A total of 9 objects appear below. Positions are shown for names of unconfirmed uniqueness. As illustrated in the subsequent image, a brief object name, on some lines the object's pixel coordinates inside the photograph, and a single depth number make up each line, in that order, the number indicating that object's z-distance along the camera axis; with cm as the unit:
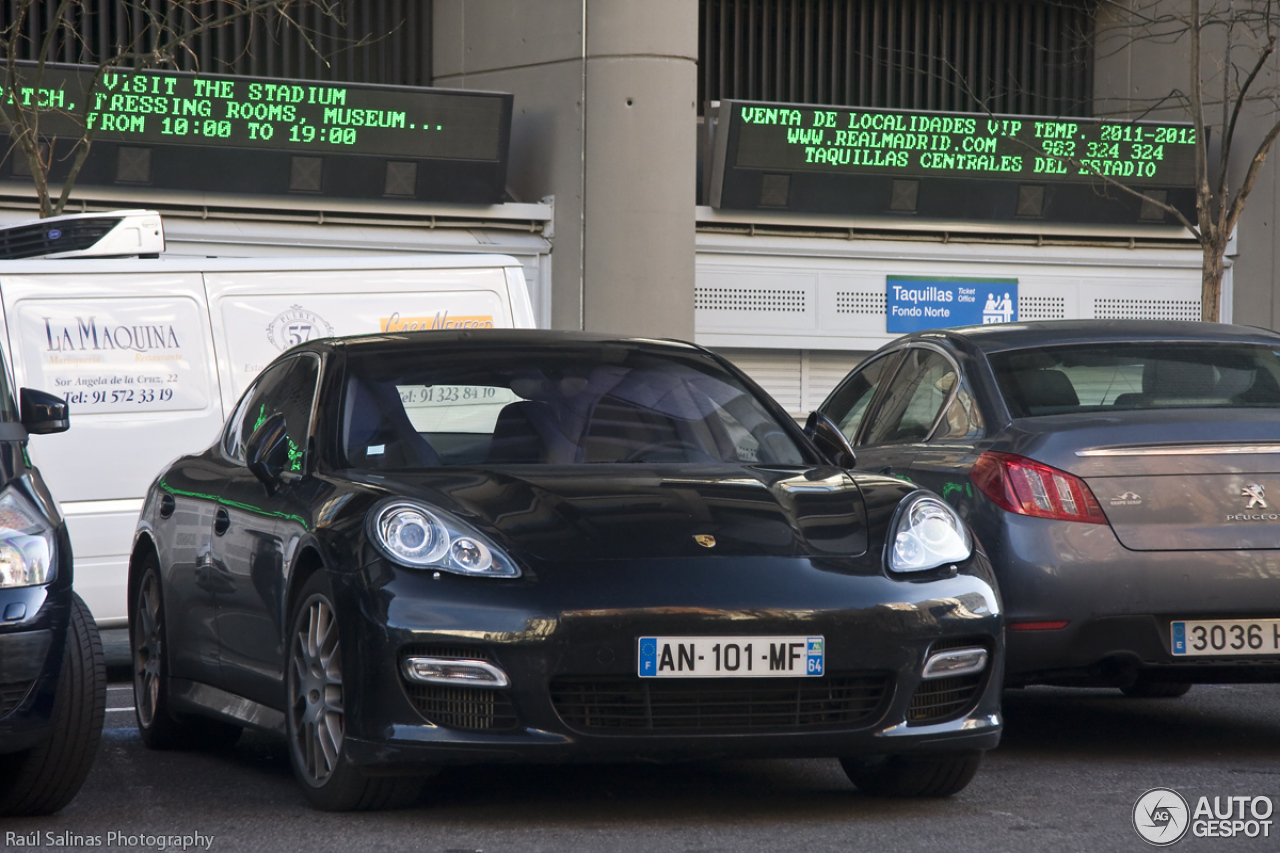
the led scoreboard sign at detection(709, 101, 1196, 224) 3934
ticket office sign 4153
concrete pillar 3606
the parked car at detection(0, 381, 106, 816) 985
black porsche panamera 982
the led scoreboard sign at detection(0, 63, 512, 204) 3444
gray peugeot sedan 1213
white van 1814
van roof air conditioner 1939
